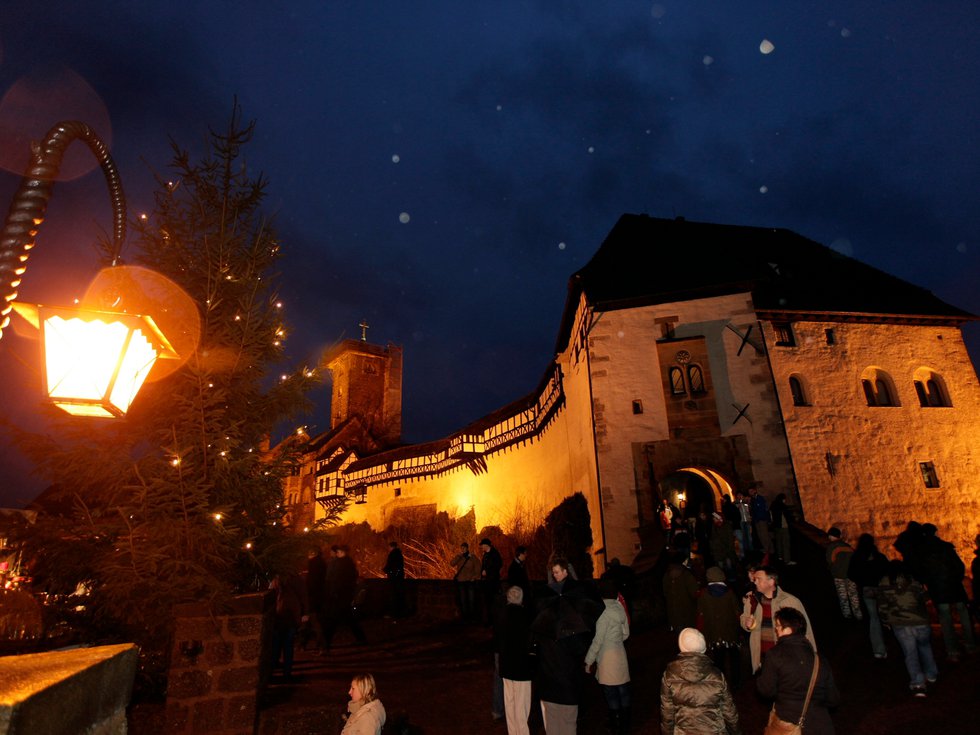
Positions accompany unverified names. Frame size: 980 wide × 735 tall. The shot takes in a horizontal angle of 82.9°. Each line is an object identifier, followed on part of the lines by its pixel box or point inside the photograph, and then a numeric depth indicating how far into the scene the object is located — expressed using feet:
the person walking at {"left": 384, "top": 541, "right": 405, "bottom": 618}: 38.17
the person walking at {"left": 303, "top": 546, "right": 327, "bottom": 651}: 31.50
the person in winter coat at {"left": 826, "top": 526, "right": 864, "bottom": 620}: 26.48
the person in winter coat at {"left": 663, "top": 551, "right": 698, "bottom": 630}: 23.84
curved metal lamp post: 8.44
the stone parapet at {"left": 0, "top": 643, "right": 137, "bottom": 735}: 4.28
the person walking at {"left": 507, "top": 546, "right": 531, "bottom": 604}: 28.99
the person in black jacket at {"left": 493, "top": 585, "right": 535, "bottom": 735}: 16.98
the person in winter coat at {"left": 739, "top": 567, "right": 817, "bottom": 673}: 16.80
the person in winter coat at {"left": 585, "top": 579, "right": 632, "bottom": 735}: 17.30
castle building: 49.19
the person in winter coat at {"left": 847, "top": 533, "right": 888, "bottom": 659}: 22.93
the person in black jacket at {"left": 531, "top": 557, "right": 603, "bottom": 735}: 15.98
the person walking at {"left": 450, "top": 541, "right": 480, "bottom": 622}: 36.58
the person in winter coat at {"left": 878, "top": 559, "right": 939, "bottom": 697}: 19.56
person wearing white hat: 11.67
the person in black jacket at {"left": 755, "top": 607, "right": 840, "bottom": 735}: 12.09
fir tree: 15.38
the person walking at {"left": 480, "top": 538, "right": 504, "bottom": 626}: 34.83
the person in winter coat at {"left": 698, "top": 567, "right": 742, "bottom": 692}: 20.25
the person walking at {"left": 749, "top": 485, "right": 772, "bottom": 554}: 37.81
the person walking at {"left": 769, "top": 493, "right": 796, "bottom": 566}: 37.14
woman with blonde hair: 13.73
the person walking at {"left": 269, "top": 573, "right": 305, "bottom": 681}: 24.80
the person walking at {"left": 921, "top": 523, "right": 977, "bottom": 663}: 22.62
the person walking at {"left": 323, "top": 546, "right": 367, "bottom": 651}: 31.12
